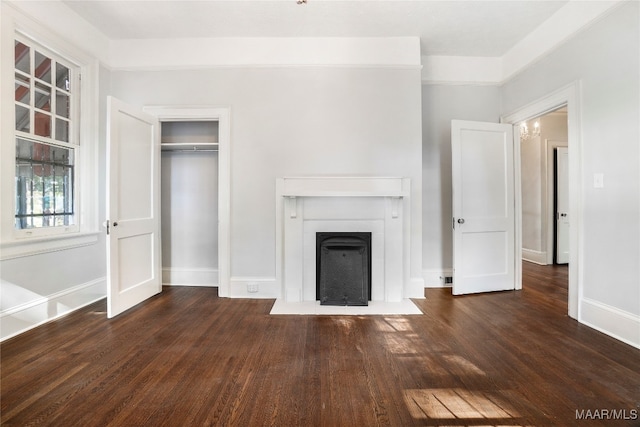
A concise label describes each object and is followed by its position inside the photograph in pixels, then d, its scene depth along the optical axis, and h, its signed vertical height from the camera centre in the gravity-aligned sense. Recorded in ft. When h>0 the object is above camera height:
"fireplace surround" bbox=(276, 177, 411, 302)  10.21 -0.59
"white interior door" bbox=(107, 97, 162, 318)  8.70 +0.17
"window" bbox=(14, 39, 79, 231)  8.02 +2.31
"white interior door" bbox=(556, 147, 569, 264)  16.12 +0.16
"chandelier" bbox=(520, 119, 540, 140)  15.06 +4.44
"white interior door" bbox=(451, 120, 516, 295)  11.02 +0.16
